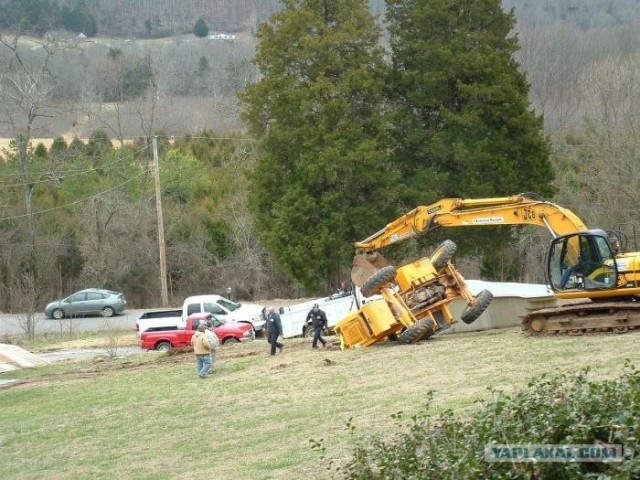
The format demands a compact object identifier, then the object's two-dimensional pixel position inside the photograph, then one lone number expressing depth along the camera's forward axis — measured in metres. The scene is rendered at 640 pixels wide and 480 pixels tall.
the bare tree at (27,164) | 60.56
